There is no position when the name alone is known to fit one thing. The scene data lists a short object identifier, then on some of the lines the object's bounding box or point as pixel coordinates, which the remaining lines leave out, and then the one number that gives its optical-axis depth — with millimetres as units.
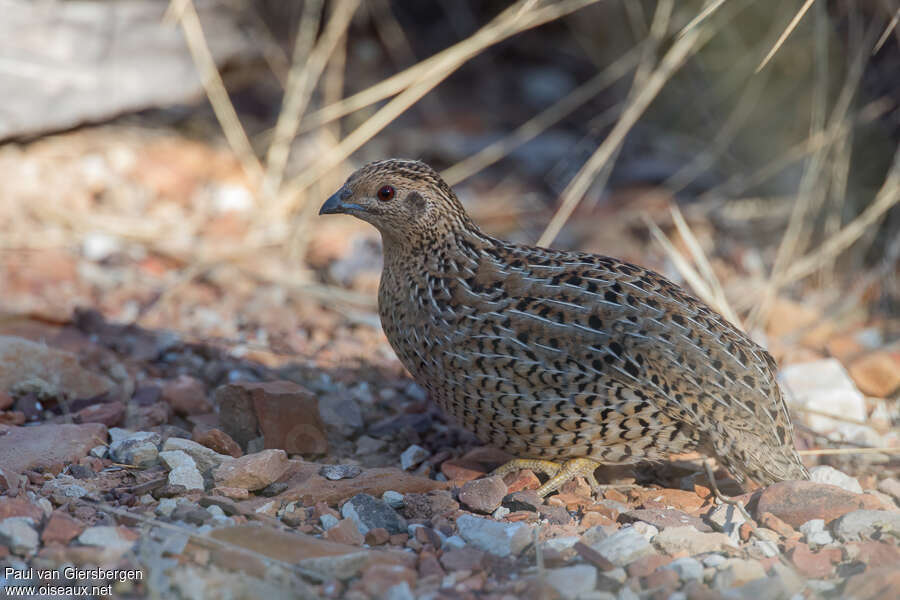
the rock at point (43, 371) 8094
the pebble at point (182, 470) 6719
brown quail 6887
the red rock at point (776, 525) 6445
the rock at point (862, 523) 6305
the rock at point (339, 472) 7121
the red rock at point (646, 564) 5719
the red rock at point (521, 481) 7277
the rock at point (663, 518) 6539
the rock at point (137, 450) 7062
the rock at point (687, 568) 5695
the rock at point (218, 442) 7344
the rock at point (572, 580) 5425
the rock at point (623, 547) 5855
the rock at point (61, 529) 5695
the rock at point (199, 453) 7035
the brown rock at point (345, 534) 6102
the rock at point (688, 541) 6125
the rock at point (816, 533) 6344
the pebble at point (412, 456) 7867
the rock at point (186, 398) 8266
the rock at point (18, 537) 5594
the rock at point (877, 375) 9508
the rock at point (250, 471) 6770
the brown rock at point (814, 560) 5891
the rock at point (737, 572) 5574
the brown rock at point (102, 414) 7816
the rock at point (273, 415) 7672
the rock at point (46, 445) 6863
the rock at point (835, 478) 7539
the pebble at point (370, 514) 6441
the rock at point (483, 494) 6828
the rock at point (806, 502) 6508
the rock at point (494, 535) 6066
